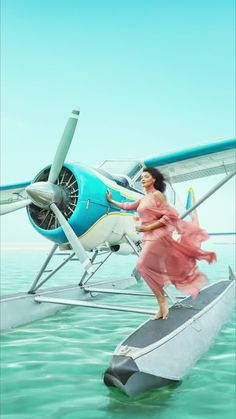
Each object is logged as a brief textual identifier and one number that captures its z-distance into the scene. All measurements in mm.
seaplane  3265
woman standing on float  3125
